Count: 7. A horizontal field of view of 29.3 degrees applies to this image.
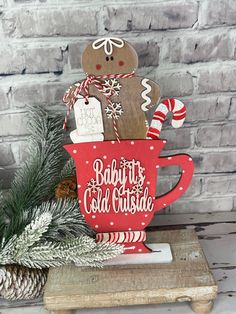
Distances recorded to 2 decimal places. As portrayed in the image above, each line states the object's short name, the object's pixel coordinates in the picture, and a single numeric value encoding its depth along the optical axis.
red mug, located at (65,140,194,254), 0.72
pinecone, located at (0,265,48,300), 0.70
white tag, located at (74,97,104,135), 0.70
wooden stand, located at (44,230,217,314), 0.67
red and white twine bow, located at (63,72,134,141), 0.70
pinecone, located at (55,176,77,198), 0.81
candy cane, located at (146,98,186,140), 0.72
